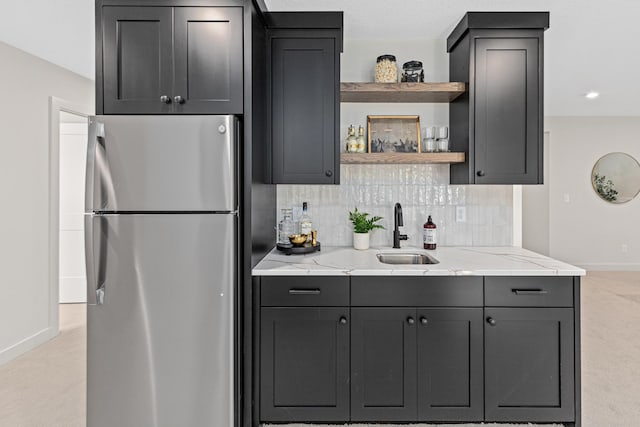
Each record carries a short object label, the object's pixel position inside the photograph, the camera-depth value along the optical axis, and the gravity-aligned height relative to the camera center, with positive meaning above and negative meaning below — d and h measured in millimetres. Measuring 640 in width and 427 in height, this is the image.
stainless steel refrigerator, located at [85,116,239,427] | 1825 -284
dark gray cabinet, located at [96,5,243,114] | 1929 +744
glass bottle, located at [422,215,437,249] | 2674 -174
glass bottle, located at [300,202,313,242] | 2629 -105
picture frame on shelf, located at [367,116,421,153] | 2771 +546
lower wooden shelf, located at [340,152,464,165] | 2492 +335
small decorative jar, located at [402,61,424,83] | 2641 +938
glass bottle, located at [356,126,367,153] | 2668 +470
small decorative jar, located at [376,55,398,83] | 2643 +952
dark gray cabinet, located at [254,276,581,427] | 1985 -702
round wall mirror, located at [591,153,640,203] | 6062 +523
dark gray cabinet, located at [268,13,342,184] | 2340 +716
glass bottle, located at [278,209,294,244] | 2618 -129
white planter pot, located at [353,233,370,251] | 2674 -213
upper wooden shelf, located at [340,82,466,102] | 2473 +772
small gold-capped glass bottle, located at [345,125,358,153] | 2658 +463
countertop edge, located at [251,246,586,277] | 1969 -299
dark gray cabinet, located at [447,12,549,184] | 2381 +683
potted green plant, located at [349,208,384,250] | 2674 -134
